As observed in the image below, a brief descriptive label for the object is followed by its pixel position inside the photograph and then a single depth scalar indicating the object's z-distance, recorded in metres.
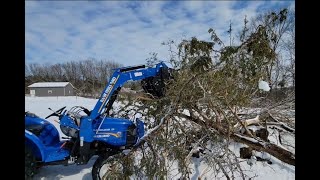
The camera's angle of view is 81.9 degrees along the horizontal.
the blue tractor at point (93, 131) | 2.63
